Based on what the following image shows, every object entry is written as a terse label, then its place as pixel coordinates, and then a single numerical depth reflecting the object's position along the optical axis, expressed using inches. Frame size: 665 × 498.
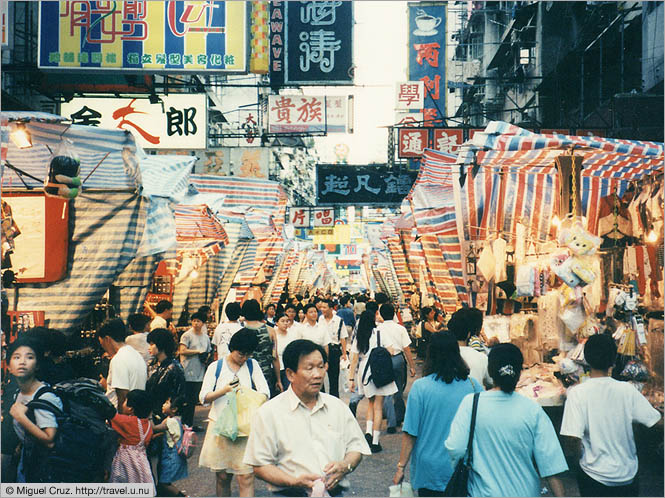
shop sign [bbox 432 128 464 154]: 705.6
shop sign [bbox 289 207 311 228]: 1128.8
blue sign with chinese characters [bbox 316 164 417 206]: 861.2
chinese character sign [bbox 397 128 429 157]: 743.7
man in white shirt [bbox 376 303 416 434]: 399.9
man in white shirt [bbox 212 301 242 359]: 404.8
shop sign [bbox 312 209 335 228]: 1096.8
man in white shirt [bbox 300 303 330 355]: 461.7
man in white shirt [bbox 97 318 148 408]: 274.1
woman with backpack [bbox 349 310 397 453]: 374.6
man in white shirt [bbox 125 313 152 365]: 322.7
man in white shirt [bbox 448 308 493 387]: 253.6
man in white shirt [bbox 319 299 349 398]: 494.6
